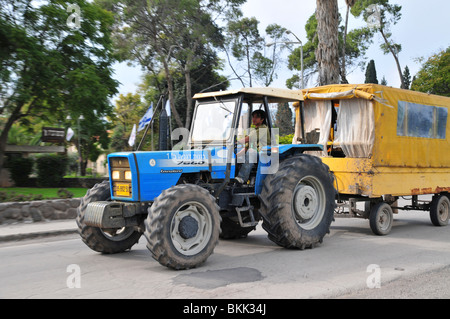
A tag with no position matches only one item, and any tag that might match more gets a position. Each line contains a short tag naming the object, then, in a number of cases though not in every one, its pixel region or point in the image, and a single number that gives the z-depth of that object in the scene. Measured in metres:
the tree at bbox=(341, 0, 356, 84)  21.10
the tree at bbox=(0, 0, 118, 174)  14.84
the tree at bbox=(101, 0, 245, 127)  30.95
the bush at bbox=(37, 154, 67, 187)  20.45
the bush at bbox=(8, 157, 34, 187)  20.21
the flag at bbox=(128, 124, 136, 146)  23.74
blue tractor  6.49
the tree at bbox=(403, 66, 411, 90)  69.00
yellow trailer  9.62
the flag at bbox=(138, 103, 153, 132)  13.55
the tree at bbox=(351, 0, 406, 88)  40.84
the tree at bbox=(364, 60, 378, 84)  58.73
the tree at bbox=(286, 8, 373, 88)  43.84
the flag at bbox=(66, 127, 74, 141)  35.31
